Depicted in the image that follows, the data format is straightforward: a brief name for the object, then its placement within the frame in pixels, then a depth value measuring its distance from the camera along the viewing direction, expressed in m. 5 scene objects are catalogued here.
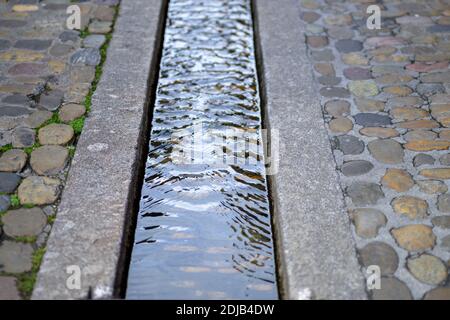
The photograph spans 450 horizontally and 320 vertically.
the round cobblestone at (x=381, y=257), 3.04
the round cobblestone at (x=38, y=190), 3.44
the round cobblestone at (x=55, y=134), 3.91
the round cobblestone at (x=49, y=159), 3.67
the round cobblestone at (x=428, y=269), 2.97
